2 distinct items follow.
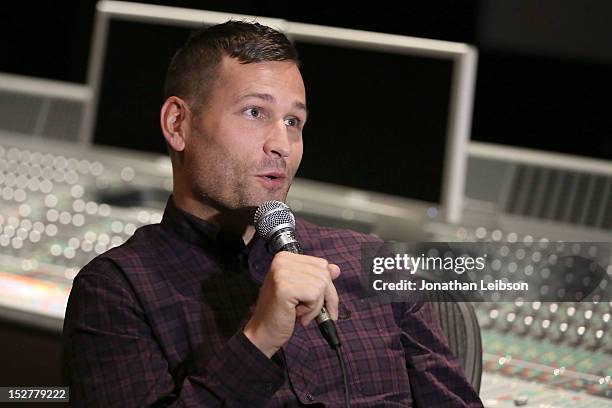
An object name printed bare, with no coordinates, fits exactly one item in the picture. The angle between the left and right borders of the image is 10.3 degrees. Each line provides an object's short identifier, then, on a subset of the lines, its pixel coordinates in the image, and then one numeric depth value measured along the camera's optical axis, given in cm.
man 352
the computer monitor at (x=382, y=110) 421
